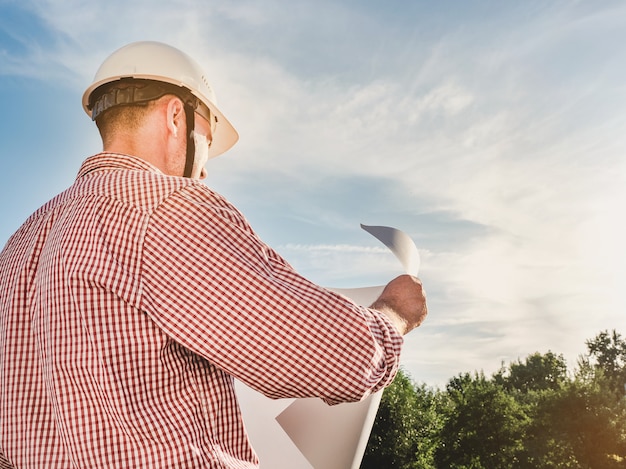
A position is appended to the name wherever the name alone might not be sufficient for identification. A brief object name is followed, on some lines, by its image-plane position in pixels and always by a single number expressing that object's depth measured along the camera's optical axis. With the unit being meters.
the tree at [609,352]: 65.94
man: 1.76
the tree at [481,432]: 40.38
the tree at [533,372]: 75.31
